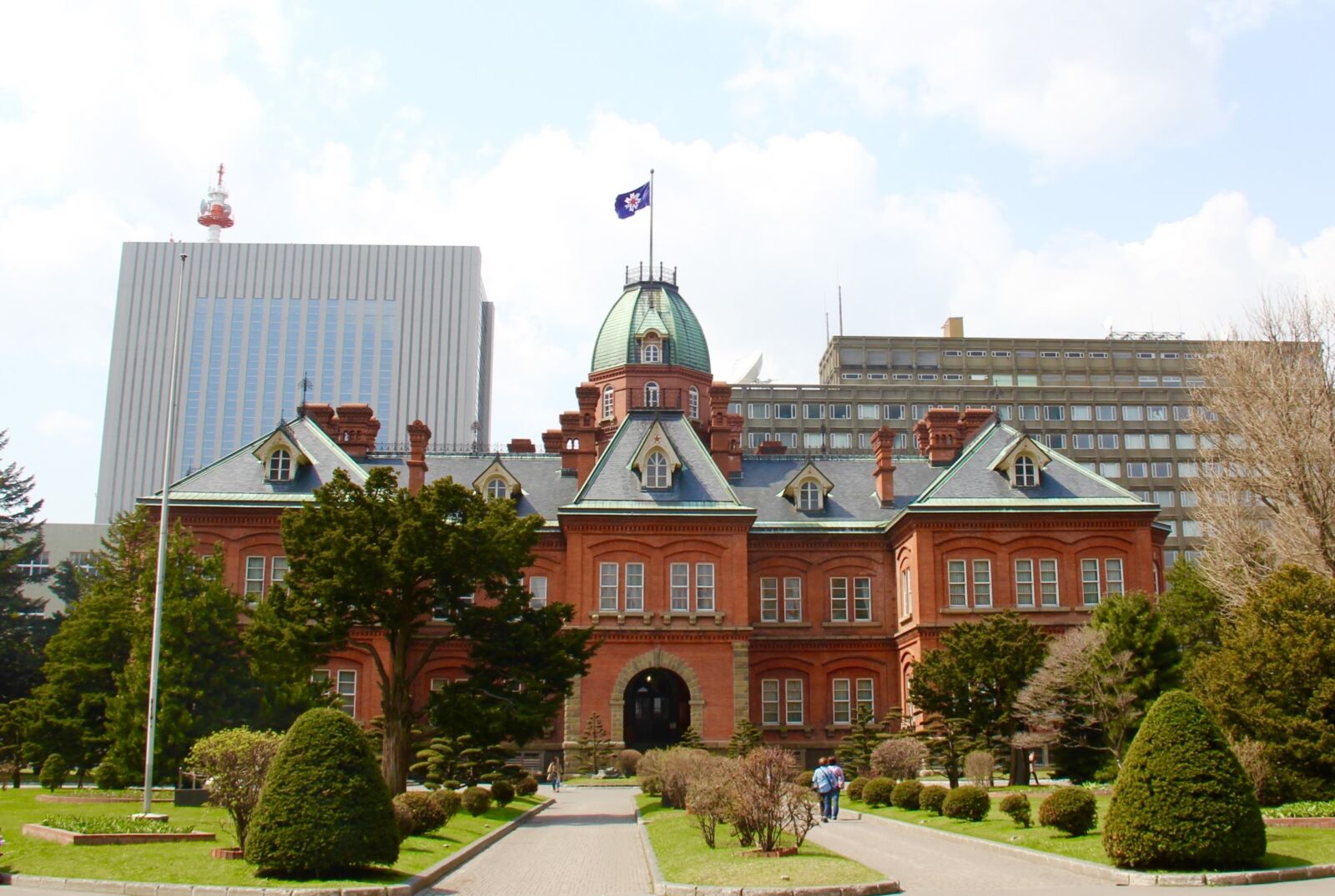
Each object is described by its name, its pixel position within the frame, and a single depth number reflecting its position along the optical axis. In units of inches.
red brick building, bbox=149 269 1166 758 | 1904.5
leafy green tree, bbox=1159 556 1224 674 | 1947.6
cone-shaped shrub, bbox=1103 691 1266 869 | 697.6
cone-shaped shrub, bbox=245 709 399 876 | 684.7
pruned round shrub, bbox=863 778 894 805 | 1286.9
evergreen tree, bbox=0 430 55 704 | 2151.8
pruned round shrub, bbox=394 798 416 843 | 892.6
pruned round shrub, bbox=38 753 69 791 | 1364.4
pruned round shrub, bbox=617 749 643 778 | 1830.7
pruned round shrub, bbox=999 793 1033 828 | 952.9
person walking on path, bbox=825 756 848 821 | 1152.8
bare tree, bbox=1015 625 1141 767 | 1395.2
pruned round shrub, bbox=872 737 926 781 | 1438.2
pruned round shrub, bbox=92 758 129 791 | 1328.7
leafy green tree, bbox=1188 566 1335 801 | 965.8
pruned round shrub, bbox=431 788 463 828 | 1017.5
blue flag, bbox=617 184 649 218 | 2395.4
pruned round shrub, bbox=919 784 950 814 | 1114.7
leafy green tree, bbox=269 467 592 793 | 1316.4
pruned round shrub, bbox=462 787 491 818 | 1189.1
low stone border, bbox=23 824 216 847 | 847.1
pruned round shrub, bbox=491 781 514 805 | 1302.9
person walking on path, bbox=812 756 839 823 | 1151.6
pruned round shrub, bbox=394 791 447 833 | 951.6
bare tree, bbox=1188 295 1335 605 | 1413.6
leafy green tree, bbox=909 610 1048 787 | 1455.5
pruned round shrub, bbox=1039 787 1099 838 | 860.6
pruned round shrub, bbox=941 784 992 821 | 1040.8
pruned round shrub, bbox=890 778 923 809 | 1206.9
